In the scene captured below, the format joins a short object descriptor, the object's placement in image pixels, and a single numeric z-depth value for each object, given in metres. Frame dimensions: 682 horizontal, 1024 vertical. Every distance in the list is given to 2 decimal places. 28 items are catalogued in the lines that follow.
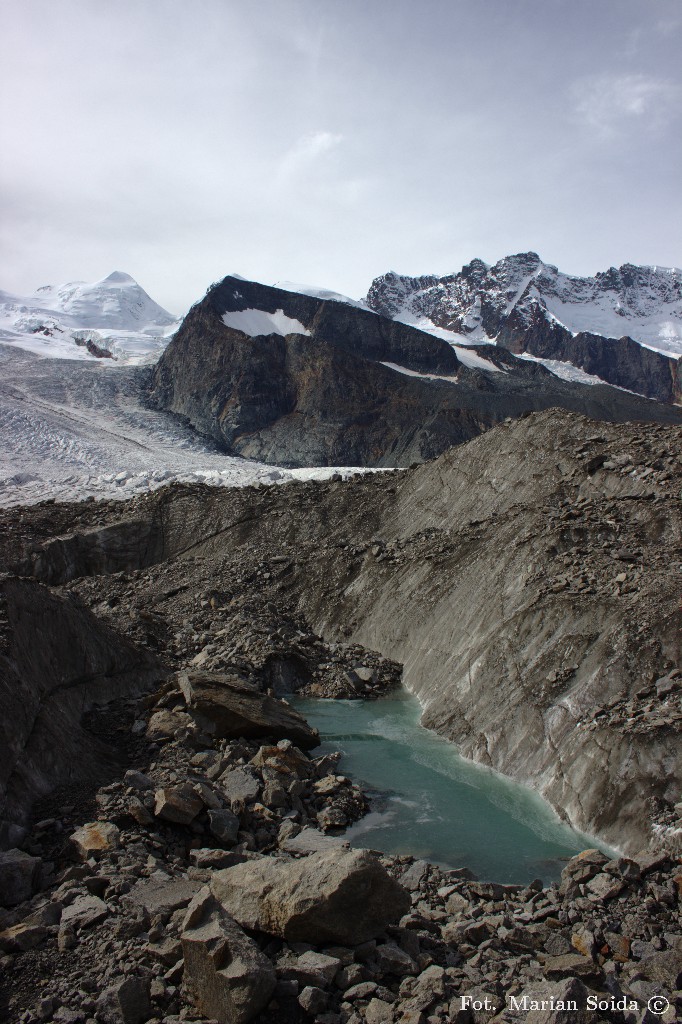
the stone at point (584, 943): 7.41
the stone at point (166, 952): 6.83
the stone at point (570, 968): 6.83
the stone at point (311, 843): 10.07
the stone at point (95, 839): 8.88
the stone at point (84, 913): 7.36
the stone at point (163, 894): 7.73
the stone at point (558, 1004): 5.95
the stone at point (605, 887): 8.43
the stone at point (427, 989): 6.43
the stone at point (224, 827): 10.06
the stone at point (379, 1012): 6.25
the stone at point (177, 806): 9.98
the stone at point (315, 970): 6.63
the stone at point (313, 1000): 6.33
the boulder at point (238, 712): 13.89
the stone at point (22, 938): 7.02
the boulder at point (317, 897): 7.13
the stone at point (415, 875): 9.10
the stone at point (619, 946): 7.41
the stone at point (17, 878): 7.89
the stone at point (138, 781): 10.91
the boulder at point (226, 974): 6.14
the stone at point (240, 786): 11.22
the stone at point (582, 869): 8.78
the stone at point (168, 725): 13.53
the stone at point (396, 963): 6.95
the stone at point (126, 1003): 6.26
